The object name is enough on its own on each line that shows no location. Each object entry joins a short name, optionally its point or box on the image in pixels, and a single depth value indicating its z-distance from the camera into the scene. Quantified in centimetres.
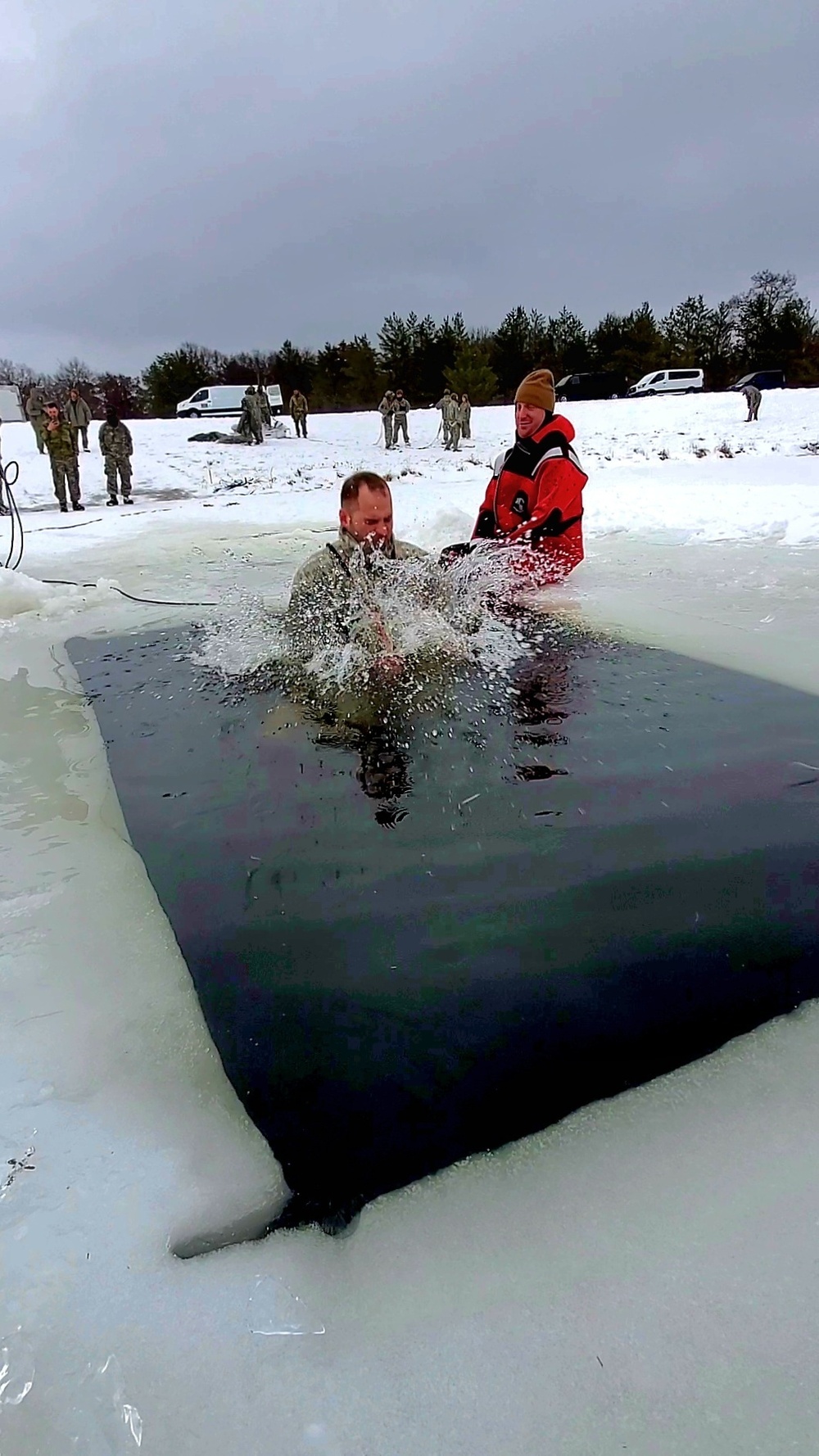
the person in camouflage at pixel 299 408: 2784
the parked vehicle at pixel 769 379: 3522
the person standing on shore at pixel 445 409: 2379
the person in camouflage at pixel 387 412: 2483
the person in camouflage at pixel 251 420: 2456
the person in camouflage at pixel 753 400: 2305
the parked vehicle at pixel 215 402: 3509
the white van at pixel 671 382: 3678
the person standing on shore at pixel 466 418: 2509
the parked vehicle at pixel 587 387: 3681
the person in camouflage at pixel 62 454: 1334
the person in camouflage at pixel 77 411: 1859
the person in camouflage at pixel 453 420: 2397
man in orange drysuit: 522
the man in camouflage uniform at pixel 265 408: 2608
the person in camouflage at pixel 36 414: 1704
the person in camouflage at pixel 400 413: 2519
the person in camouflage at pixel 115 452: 1512
